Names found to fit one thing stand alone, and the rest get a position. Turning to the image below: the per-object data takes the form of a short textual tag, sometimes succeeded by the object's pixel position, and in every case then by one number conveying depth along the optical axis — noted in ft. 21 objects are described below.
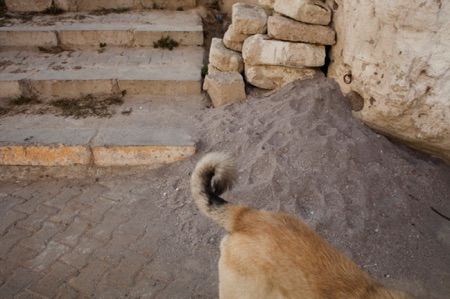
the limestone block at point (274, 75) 16.06
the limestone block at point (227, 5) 23.22
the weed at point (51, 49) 20.25
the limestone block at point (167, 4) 23.41
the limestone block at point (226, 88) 16.61
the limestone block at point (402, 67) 11.12
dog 6.72
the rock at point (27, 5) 22.52
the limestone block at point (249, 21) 16.53
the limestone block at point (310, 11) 14.93
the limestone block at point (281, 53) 15.55
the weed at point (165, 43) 20.51
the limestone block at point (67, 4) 22.61
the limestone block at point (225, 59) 17.33
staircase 14.56
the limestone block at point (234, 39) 17.25
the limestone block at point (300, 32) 15.17
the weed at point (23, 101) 17.30
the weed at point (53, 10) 22.48
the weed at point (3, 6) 22.59
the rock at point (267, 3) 17.52
